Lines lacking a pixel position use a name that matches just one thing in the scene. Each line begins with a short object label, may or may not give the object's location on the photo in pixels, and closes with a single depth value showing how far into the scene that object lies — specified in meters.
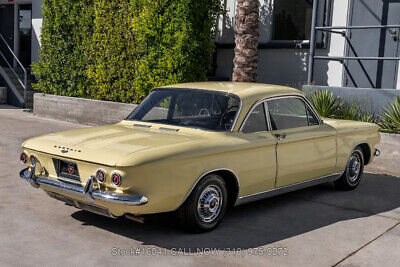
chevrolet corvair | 4.75
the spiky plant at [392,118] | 9.15
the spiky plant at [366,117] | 9.64
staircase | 16.92
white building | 11.64
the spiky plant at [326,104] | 10.02
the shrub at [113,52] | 12.88
